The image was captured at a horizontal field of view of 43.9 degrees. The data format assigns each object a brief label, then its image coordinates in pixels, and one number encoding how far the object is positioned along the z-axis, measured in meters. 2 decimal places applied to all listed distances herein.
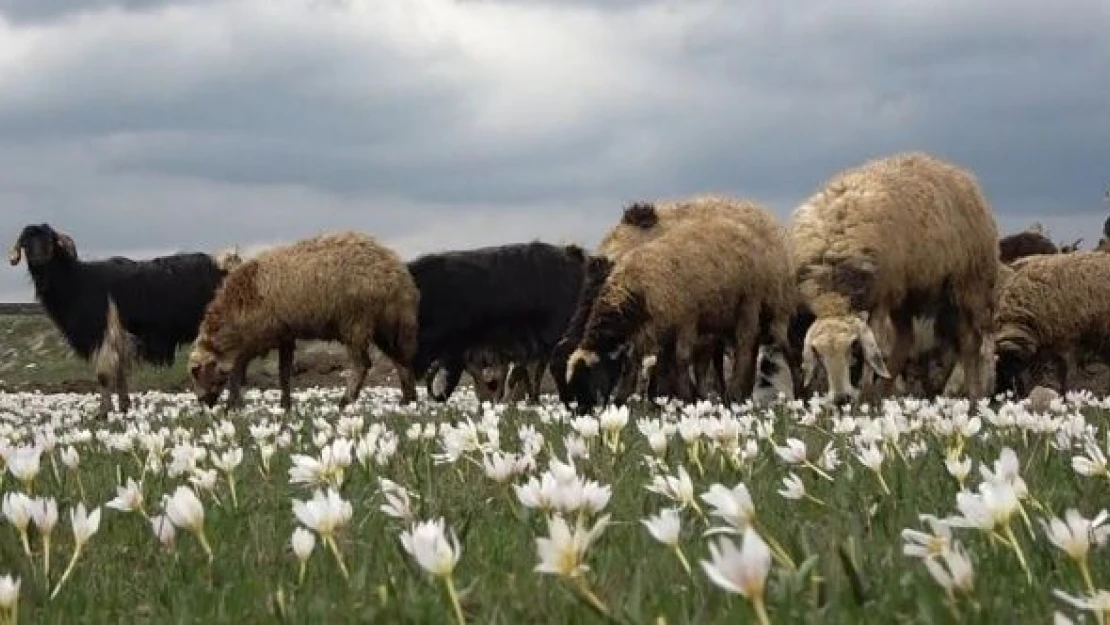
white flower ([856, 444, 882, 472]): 5.07
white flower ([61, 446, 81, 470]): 7.51
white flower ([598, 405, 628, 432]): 6.91
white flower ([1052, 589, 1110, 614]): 2.54
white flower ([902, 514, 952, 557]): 3.19
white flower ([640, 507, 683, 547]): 3.21
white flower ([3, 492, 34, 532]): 4.21
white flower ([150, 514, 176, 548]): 4.83
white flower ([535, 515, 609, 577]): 2.89
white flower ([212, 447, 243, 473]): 6.45
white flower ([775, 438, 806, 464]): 5.25
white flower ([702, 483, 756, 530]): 3.35
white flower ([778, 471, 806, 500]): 4.41
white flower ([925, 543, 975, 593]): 2.79
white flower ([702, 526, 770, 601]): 2.40
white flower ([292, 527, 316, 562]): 3.78
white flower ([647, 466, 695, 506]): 4.19
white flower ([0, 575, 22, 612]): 3.23
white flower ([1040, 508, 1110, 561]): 2.88
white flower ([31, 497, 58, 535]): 4.07
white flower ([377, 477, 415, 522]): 4.31
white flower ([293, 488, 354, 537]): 3.86
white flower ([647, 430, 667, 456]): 6.29
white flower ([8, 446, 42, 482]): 5.84
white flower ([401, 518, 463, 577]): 2.98
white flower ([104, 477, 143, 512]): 4.83
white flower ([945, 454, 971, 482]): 4.62
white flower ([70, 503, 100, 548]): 4.02
